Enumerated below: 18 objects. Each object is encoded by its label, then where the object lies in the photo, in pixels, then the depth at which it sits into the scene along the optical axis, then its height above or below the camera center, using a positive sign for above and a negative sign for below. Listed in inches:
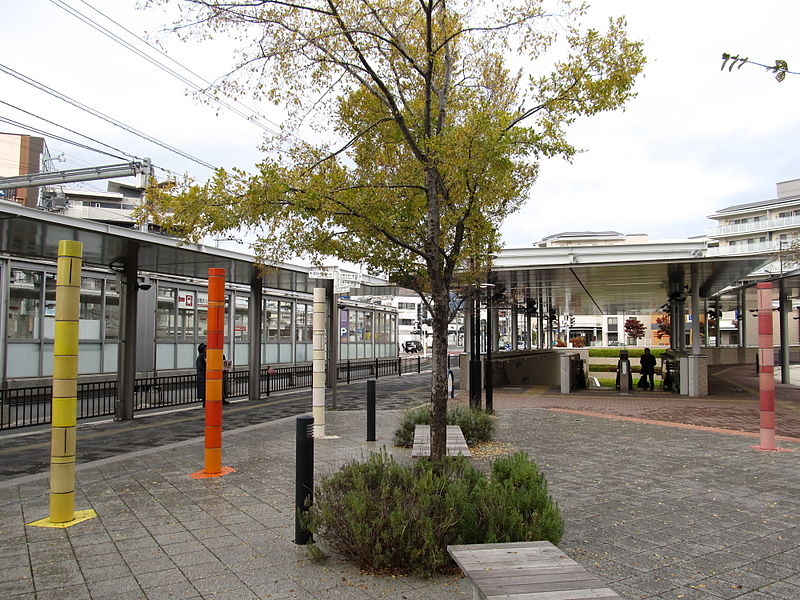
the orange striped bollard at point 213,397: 294.5 -29.9
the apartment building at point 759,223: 2837.1 +493.0
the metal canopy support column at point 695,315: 745.5 +16.7
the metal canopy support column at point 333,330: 613.8 +1.1
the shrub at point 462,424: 380.3 -56.5
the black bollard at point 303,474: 190.5 -43.5
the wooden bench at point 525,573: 120.3 -49.5
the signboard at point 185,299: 842.2 +43.1
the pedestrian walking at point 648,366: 841.5 -48.1
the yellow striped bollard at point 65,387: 219.9 -18.7
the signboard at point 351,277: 692.7 +61.3
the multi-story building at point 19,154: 2221.5 +636.4
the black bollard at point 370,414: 396.5 -51.7
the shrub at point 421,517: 166.7 -50.1
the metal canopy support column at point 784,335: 938.1 -9.5
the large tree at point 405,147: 239.3 +75.7
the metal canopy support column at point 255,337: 678.5 -5.8
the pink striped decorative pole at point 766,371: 364.5 -24.0
